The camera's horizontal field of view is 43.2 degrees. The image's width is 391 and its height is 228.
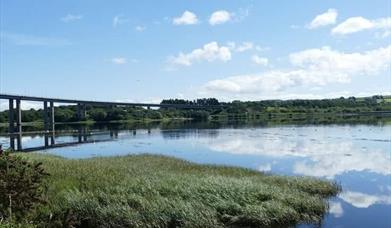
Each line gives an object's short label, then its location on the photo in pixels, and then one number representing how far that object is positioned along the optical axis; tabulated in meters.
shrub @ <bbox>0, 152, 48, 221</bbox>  14.49
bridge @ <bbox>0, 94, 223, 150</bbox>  127.12
